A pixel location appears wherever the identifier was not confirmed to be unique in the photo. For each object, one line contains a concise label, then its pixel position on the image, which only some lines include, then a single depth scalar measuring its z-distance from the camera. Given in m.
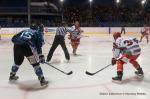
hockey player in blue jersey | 5.07
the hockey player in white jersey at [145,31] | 14.50
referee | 7.89
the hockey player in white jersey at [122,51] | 5.35
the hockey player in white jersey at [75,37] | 9.27
